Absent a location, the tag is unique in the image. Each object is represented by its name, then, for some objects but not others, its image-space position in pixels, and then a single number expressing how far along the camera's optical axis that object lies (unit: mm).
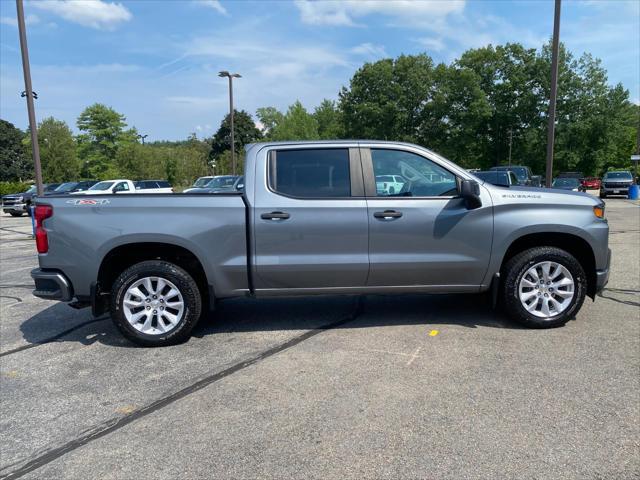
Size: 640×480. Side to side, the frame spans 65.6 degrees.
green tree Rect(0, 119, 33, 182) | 82062
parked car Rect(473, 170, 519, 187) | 15053
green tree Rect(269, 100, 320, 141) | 57750
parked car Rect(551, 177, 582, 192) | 26566
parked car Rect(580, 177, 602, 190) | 43956
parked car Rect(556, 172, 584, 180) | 40025
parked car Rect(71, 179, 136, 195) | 24453
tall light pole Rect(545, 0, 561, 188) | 15398
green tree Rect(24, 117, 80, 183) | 41500
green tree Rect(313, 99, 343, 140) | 74438
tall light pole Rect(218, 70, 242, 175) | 29297
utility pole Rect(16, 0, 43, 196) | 14836
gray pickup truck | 4520
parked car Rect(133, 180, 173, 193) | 26394
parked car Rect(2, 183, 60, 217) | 25422
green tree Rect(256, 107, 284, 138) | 89000
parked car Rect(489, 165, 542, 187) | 20416
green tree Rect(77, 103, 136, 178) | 63781
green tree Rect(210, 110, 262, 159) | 97438
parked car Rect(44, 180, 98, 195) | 26172
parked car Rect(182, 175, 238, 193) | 23438
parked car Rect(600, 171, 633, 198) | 30809
